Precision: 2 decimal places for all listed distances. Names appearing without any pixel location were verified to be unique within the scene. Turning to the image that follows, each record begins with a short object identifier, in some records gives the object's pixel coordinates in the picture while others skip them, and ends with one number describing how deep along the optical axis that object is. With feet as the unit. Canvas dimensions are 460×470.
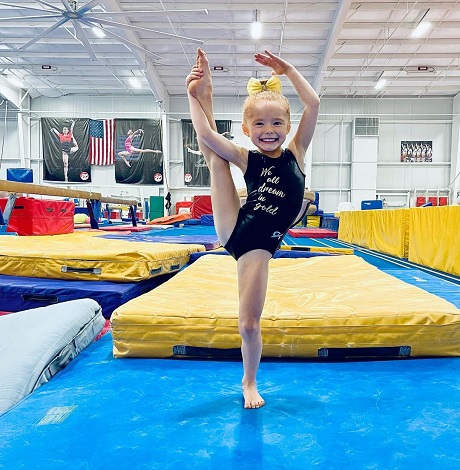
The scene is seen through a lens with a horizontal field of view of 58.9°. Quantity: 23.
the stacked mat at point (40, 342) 4.68
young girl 4.10
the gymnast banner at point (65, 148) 52.70
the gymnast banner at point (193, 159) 53.26
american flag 52.75
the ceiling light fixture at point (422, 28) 34.98
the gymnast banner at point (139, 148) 52.49
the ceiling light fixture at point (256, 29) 34.37
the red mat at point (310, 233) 31.40
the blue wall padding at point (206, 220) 43.45
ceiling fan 22.75
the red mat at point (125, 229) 27.53
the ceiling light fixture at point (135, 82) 49.80
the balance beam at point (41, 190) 13.74
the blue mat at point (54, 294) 8.84
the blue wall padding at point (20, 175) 25.77
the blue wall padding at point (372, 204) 40.27
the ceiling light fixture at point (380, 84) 48.75
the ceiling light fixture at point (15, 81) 49.95
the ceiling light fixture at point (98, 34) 36.96
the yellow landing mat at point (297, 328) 5.56
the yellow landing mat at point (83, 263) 9.78
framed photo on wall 54.54
